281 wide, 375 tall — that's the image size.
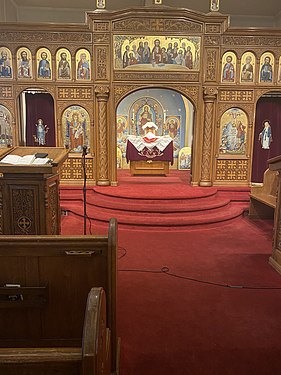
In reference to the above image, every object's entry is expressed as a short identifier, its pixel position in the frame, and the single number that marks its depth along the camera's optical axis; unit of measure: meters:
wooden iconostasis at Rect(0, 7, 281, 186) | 8.95
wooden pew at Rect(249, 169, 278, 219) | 7.22
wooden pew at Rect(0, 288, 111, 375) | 1.34
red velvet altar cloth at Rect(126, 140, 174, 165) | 10.37
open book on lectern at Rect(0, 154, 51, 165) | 4.54
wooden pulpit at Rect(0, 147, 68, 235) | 4.48
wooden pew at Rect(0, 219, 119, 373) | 2.62
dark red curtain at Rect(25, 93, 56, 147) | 10.11
